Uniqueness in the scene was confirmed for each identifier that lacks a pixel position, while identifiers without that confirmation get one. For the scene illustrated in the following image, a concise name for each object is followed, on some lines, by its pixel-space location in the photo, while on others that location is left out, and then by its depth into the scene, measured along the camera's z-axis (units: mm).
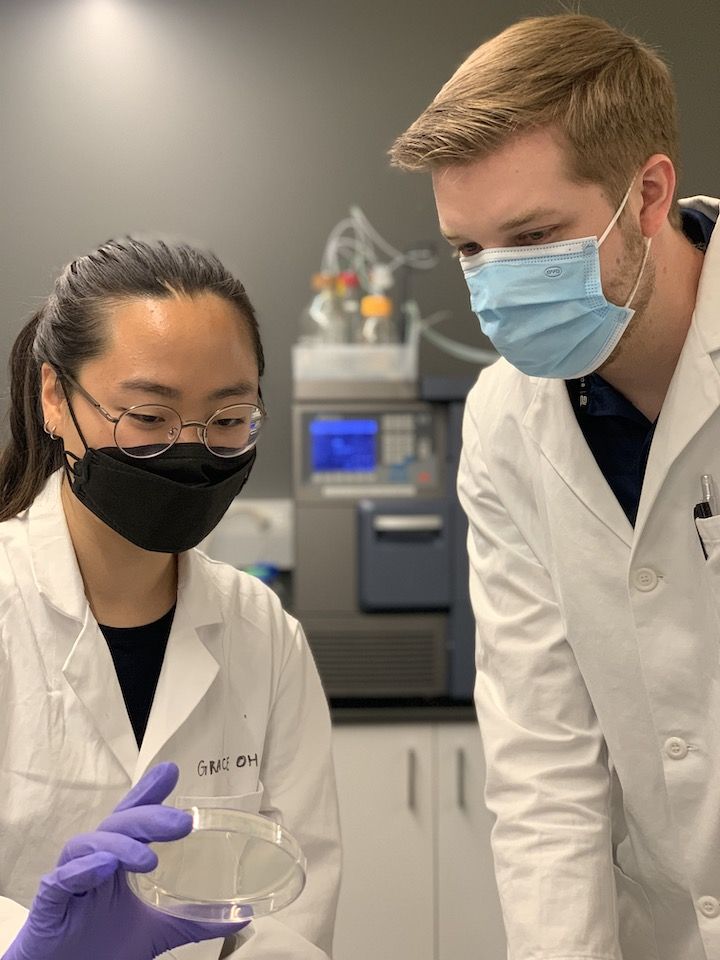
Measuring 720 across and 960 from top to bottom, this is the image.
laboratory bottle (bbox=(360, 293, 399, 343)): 2832
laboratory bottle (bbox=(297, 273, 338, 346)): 2857
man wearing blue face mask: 1175
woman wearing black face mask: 1218
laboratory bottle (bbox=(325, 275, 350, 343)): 2850
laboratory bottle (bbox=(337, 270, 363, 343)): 2879
